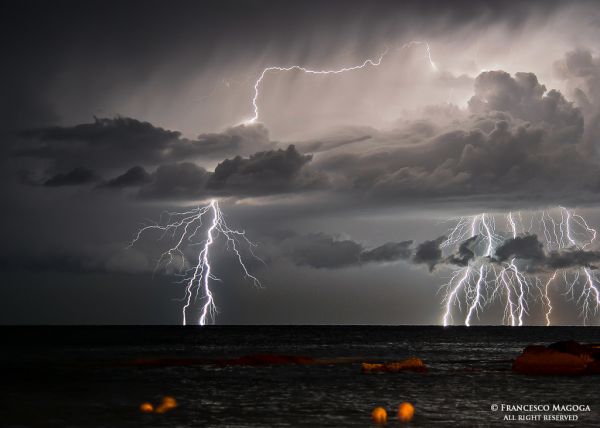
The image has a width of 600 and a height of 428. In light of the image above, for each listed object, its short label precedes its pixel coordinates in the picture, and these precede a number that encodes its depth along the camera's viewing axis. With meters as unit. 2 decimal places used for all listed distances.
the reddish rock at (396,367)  59.78
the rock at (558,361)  55.62
